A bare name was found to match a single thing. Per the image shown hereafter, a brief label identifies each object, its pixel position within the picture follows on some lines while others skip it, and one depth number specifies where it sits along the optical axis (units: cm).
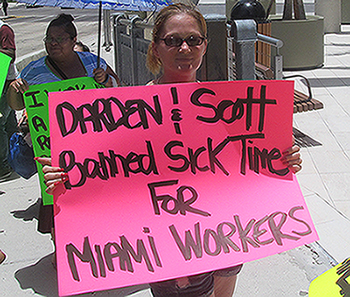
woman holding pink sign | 219
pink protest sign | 204
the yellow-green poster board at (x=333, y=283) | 161
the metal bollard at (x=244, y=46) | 384
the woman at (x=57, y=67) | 336
